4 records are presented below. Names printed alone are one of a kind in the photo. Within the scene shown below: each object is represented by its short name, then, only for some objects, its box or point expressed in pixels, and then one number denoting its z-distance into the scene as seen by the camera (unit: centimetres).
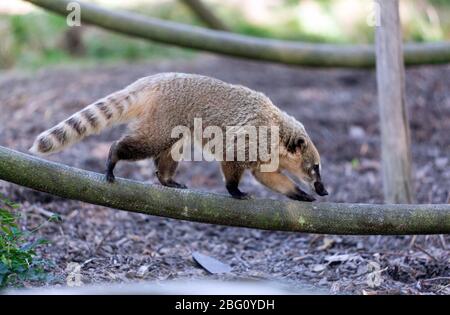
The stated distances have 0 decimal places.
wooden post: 580
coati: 475
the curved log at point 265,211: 436
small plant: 408
